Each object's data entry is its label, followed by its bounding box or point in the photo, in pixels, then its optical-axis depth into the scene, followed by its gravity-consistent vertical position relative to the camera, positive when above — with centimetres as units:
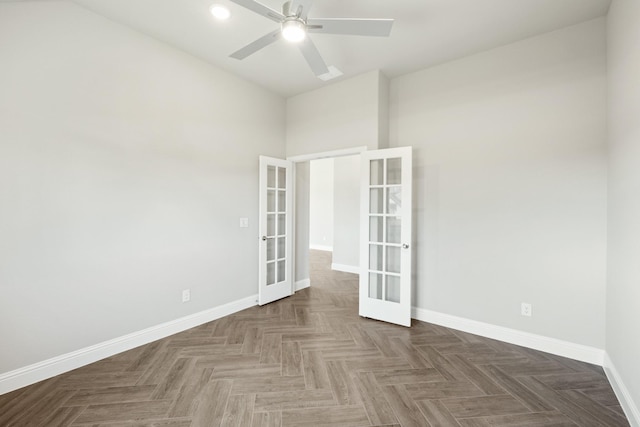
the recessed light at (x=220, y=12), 242 +183
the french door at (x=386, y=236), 328 -25
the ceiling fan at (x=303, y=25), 186 +139
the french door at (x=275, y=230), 395 -22
